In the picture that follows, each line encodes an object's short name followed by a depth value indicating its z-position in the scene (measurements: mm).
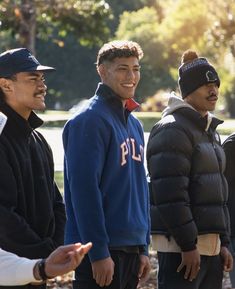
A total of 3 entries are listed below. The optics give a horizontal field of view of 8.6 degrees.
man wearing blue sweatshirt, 8174
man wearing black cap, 7124
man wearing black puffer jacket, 9284
